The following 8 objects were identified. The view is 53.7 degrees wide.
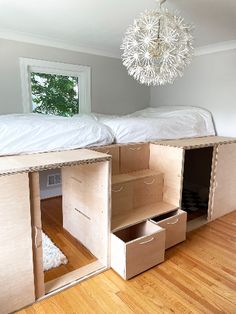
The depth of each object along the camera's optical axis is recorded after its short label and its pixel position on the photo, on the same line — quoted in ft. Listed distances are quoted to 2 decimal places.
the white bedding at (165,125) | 7.52
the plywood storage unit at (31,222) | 4.28
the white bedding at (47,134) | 5.71
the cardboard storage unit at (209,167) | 7.32
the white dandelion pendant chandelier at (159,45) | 4.59
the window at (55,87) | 9.61
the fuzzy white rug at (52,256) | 5.99
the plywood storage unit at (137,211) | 5.57
